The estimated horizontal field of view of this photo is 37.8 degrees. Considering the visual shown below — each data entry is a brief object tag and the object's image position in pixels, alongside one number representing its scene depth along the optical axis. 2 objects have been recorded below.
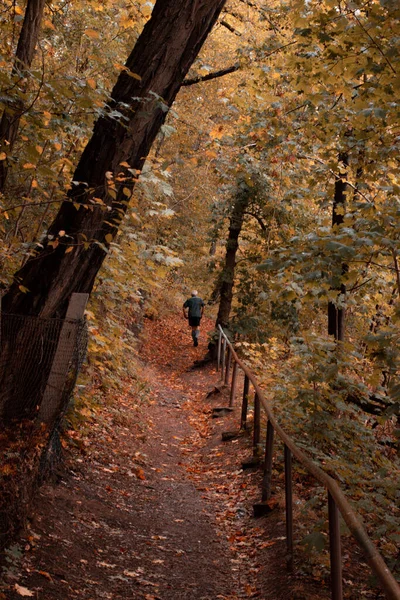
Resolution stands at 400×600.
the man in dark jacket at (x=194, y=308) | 20.08
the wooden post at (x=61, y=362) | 5.55
